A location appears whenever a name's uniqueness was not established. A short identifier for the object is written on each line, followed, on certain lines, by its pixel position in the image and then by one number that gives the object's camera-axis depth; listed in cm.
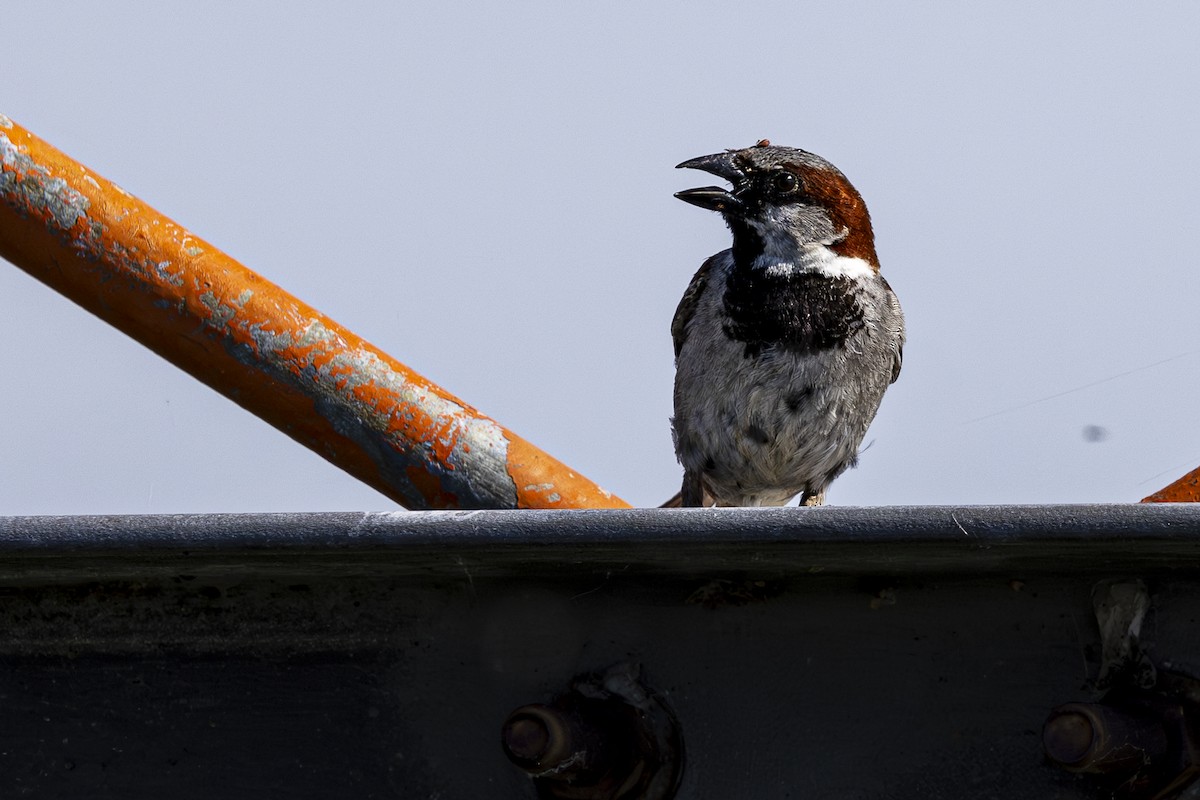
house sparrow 824
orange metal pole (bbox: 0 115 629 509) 538
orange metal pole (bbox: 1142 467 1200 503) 510
